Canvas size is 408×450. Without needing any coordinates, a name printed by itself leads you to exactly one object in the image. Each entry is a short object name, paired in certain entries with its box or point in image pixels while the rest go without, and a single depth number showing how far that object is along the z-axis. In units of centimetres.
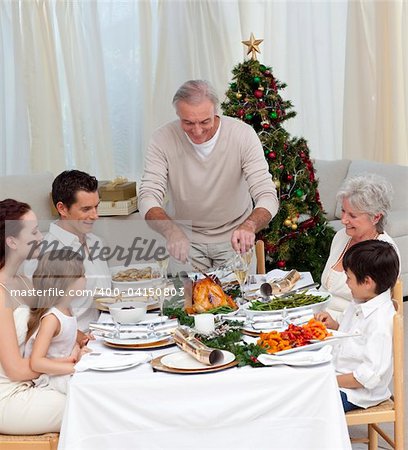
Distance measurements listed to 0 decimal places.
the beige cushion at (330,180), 621
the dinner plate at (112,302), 289
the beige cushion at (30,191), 539
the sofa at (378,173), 543
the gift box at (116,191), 588
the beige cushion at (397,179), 588
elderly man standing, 348
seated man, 321
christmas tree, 481
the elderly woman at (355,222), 317
